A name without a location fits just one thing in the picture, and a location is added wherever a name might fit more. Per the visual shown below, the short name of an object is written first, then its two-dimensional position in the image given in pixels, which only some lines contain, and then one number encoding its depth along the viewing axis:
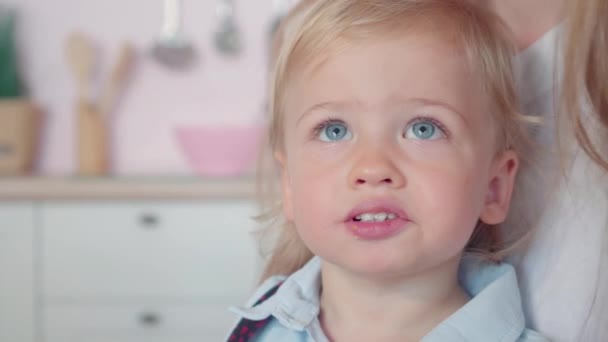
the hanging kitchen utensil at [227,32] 2.54
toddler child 0.73
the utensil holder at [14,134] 2.35
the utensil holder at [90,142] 2.41
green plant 2.46
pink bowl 2.21
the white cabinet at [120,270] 2.03
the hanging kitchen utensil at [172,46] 2.55
